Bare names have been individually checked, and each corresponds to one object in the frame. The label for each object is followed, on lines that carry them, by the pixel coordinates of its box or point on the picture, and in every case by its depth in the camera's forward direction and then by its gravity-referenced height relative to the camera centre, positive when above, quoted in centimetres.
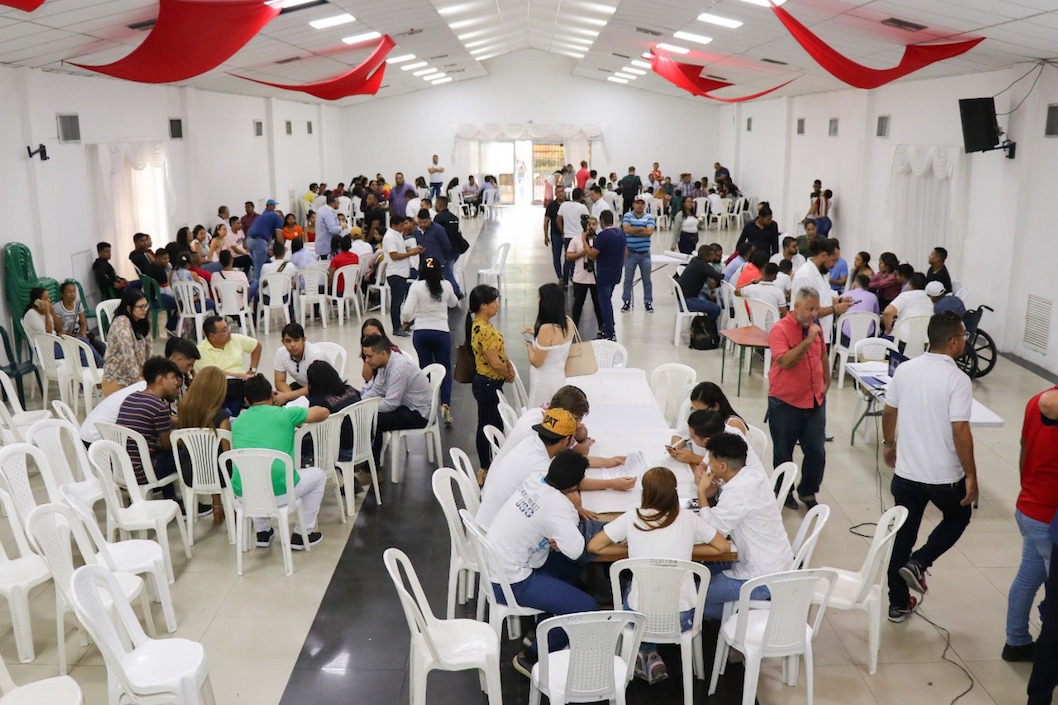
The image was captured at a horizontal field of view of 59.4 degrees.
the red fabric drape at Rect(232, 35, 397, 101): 1230 +136
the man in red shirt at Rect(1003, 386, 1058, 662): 376 -138
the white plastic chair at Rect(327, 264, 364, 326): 1081 -125
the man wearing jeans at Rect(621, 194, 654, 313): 1112 -78
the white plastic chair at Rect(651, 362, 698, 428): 618 -137
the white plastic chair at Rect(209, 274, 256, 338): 1000 -126
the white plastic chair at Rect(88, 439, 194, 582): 470 -169
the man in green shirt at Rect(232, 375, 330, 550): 493 -131
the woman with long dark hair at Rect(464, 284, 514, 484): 583 -109
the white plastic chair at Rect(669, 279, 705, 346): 970 -138
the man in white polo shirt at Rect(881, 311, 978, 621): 412 -120
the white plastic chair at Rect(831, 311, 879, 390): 809 -133
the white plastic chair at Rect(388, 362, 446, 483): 612 -166
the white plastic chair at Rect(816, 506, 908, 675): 384 -175
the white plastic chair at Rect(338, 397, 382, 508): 553 -157
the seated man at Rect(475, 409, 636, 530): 409 -123
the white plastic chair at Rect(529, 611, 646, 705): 314 -168
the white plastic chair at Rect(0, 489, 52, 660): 404 -174
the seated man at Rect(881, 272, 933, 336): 801 -111
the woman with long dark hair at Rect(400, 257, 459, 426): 699 -105
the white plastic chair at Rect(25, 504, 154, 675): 373 -152
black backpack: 977 -164
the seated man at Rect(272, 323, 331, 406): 597 -118
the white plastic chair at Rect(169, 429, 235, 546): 502 -157
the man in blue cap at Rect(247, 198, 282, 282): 1263 -75
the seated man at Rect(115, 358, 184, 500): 513 -128
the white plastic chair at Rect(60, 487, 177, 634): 407 -171
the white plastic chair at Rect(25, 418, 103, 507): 481 -145
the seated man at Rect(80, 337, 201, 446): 534 -124
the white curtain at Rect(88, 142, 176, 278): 1127 -19
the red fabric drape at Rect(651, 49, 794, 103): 1587 +179
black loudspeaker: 941 +49
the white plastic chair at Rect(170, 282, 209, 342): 972 -128
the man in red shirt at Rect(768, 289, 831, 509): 520 -118
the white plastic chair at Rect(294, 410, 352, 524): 523 -149
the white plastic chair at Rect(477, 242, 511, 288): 1172 -115
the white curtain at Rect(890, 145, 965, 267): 1099 -32
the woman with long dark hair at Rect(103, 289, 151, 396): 617 -117
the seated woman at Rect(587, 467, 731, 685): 353 -135
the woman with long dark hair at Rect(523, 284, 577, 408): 580 -105
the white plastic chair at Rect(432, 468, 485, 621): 413 -161
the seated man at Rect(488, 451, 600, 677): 366 -141
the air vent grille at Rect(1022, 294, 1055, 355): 882 -142
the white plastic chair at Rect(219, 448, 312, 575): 478 -163
